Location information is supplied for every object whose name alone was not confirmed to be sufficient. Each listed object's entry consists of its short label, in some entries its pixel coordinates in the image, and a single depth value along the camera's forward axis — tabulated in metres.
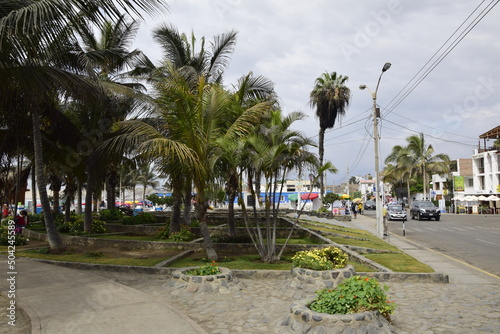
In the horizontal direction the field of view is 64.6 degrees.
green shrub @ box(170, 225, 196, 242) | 15.09
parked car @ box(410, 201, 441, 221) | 33.62
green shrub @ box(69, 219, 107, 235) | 18.54
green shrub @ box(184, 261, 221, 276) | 8.64
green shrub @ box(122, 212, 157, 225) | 21.22
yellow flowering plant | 8.89
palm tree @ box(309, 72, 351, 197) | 34.56
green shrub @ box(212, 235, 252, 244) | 14.77
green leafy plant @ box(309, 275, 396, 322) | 5.67
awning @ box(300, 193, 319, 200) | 43.03
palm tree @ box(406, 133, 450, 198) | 55.53
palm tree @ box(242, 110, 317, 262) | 10.62
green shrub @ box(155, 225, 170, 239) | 16.45
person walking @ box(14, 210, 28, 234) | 16.73
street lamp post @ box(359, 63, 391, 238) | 19.56
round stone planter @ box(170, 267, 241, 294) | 8.31
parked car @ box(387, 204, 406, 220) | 35.44
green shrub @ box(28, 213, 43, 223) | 28.66
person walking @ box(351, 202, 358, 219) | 37.56
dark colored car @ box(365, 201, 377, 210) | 64.04
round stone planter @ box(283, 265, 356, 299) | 8.41
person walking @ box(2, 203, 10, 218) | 31.05
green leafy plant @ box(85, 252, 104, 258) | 12.44
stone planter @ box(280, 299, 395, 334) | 5.41
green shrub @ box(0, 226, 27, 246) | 15.85
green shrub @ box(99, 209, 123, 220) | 24.76
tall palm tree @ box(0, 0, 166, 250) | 4.78
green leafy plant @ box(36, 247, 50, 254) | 13.23
